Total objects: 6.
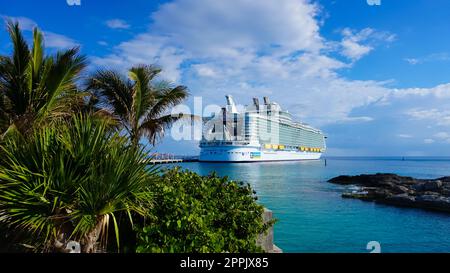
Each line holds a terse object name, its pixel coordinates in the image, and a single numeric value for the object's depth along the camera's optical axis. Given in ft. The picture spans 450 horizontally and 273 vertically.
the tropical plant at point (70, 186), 12.45
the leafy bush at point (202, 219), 11.66
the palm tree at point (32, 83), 20.79
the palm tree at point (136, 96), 33.58
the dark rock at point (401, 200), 67.83
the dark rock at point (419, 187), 86.69
